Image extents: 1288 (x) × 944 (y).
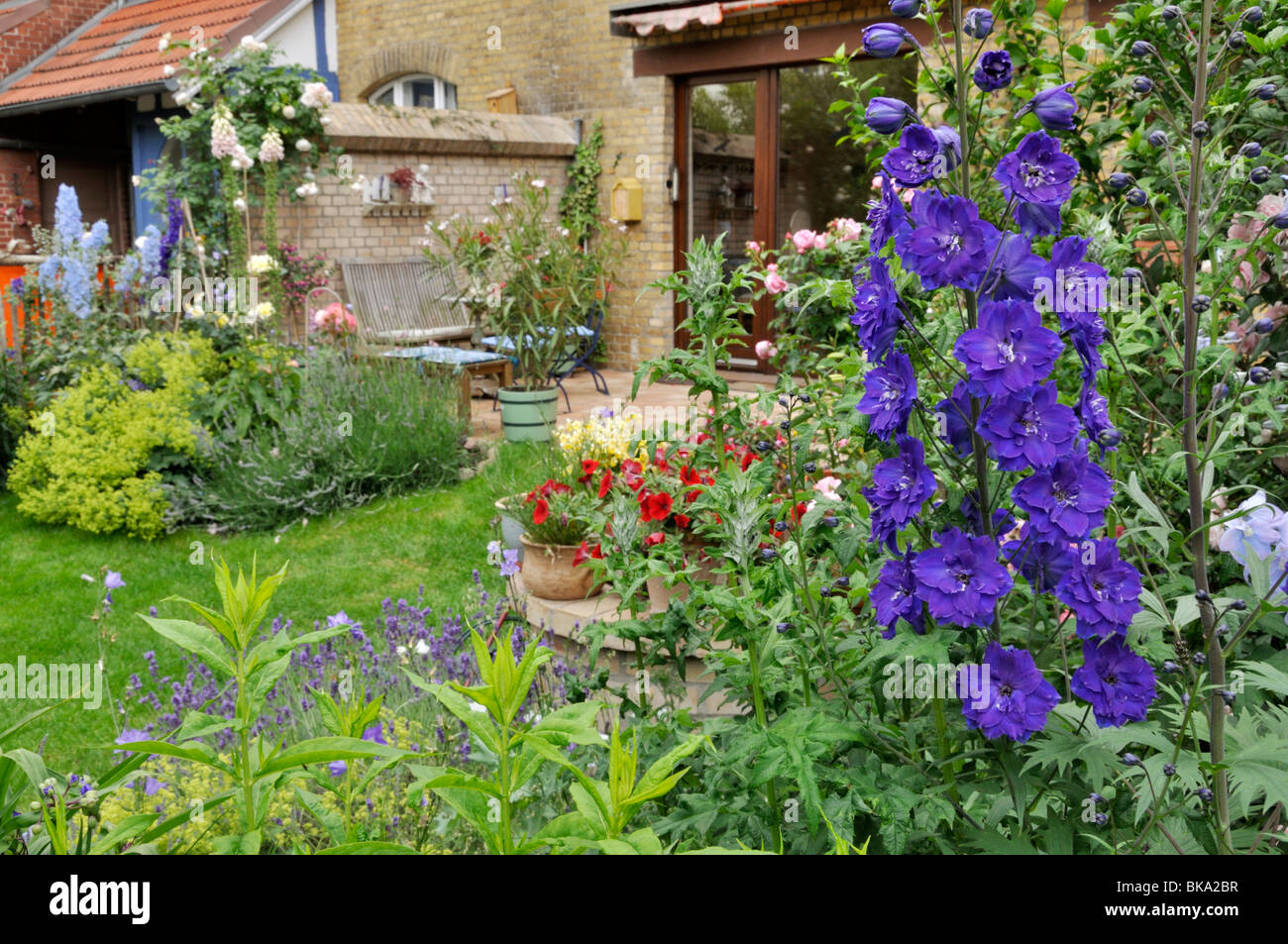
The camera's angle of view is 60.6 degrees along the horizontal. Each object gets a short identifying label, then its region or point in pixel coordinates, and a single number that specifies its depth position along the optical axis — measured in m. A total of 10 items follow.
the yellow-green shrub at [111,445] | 6.22
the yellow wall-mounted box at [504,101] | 12.45
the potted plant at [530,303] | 7.98
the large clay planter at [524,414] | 7.89
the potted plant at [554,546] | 4.05
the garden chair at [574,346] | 8.45
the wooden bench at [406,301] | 10.02
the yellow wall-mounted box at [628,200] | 11.12
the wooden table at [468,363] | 8.42
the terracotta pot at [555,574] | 4.10
